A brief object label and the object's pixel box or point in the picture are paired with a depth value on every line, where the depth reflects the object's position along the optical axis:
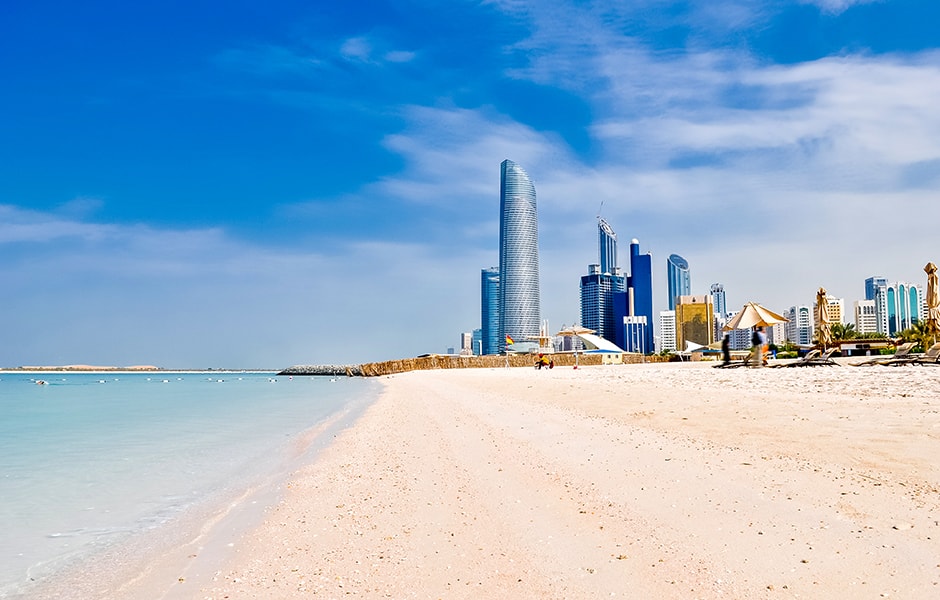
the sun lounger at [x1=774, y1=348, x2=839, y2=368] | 21.33
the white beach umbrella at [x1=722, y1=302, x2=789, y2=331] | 27.30
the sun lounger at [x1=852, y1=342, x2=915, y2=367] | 20.62
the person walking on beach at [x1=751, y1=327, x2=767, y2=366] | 23.72
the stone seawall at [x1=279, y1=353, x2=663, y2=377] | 68.07
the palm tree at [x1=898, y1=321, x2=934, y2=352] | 26.65
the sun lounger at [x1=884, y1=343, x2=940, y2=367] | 19.20
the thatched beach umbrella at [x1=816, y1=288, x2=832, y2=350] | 30.77
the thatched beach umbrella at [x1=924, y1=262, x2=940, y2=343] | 25.31
